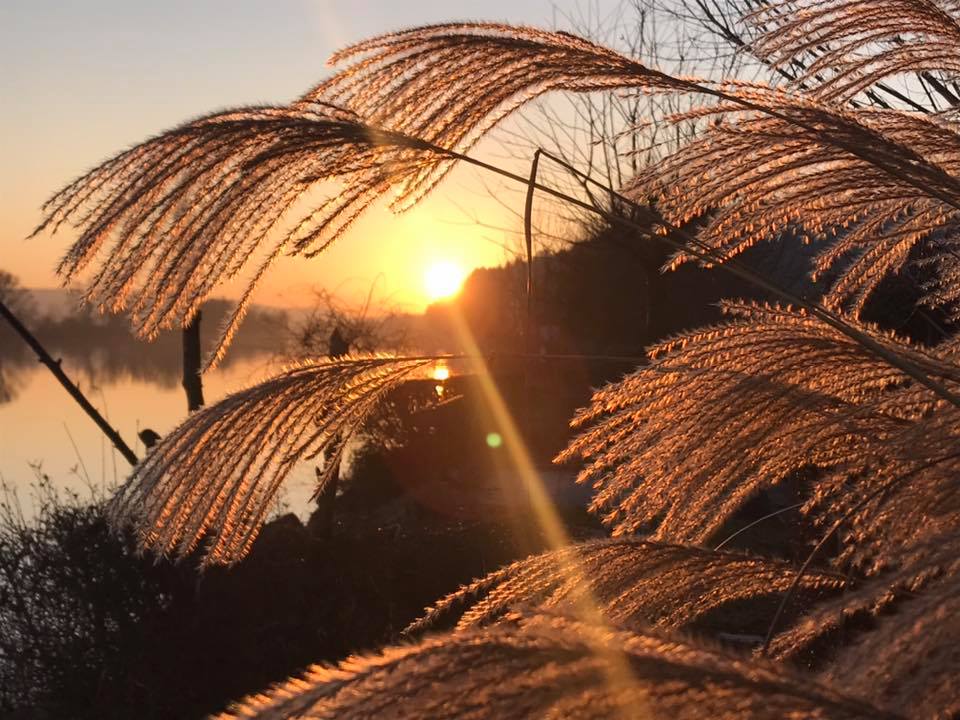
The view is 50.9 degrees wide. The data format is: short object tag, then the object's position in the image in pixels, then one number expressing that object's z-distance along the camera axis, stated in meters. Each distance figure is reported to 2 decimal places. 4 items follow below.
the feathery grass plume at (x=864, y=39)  0.65
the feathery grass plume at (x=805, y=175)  0.55
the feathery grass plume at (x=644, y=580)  0.59
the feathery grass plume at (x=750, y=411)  0.61
